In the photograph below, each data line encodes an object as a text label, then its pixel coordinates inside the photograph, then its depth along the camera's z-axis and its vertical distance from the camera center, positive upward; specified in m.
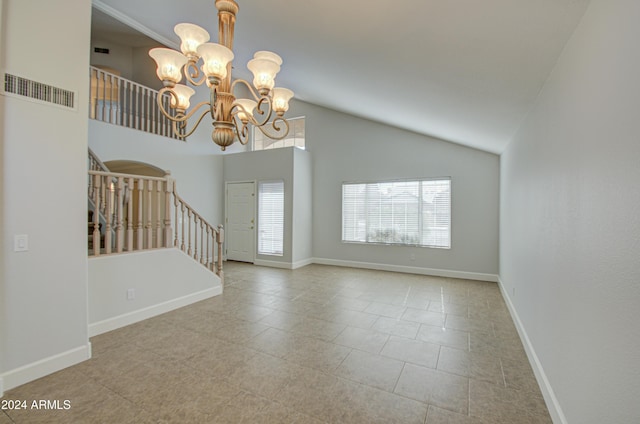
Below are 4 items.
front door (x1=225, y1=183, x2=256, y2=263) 7.41 -0.31
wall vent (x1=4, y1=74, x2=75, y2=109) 2.29 +0.98
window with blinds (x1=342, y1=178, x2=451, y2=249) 6.10 -0.02
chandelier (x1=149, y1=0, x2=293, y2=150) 2.36 +1.20
